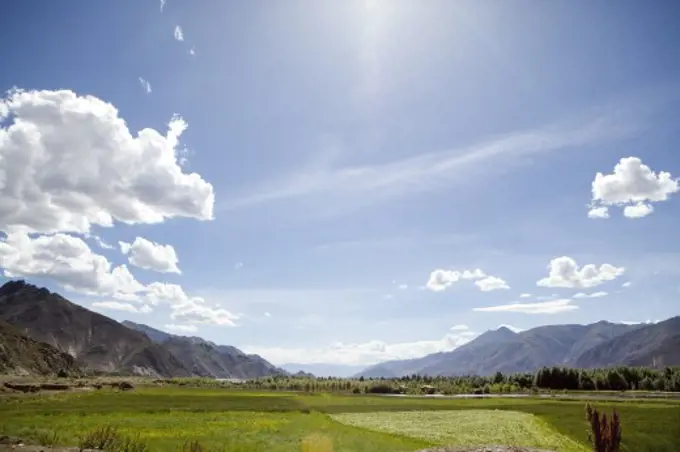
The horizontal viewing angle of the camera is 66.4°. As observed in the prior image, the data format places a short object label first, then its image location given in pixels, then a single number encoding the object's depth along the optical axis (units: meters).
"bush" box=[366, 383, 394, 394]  157.61
